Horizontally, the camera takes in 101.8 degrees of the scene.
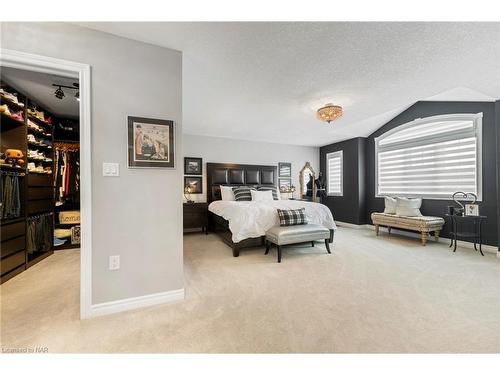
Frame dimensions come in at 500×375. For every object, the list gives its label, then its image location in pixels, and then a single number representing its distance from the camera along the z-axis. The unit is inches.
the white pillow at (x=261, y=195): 201.7
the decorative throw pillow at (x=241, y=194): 201.9
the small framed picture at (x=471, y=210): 136.0
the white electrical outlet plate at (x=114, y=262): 71.8
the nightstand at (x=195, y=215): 190.3
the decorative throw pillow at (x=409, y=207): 170.2
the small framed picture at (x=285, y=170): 255.6
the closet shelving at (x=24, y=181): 97.0
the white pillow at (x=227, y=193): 205.0
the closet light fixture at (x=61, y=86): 98.8
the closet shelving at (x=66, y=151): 141.9
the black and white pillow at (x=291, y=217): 132.8
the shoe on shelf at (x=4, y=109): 92.4
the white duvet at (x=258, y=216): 131.7
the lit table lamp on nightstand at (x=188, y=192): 206.0
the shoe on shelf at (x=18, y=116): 100.9
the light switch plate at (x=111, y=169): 70.5
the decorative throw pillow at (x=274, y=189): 221.4
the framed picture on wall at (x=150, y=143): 73.7
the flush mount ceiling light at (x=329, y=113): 120.4
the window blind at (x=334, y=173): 249.6
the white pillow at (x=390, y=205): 186.7
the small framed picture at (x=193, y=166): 209.8
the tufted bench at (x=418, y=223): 153.5
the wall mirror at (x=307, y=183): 264.5
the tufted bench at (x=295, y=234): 122.7
